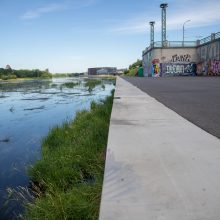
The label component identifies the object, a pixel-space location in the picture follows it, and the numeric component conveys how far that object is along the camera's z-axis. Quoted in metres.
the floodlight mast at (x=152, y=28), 55.75
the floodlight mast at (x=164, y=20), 46.09
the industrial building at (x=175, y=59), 44.00
